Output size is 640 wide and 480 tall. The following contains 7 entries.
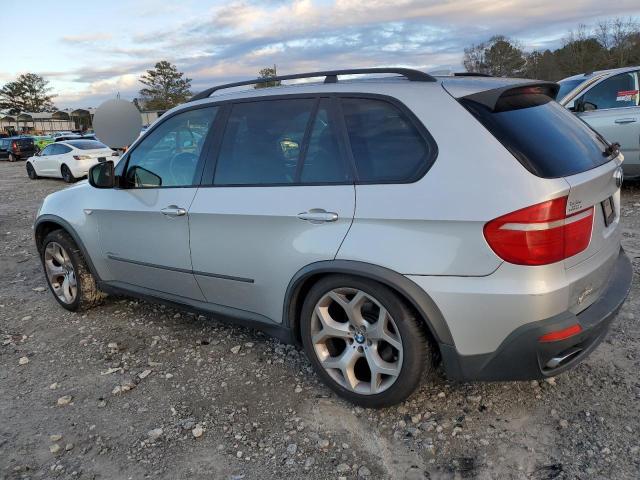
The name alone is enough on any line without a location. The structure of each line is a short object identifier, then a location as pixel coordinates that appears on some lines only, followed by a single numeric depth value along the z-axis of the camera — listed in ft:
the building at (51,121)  215.51
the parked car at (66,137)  84.92
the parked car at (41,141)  99.26
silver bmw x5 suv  7.45
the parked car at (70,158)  56.85
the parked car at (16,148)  96.02
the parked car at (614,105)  23.85
